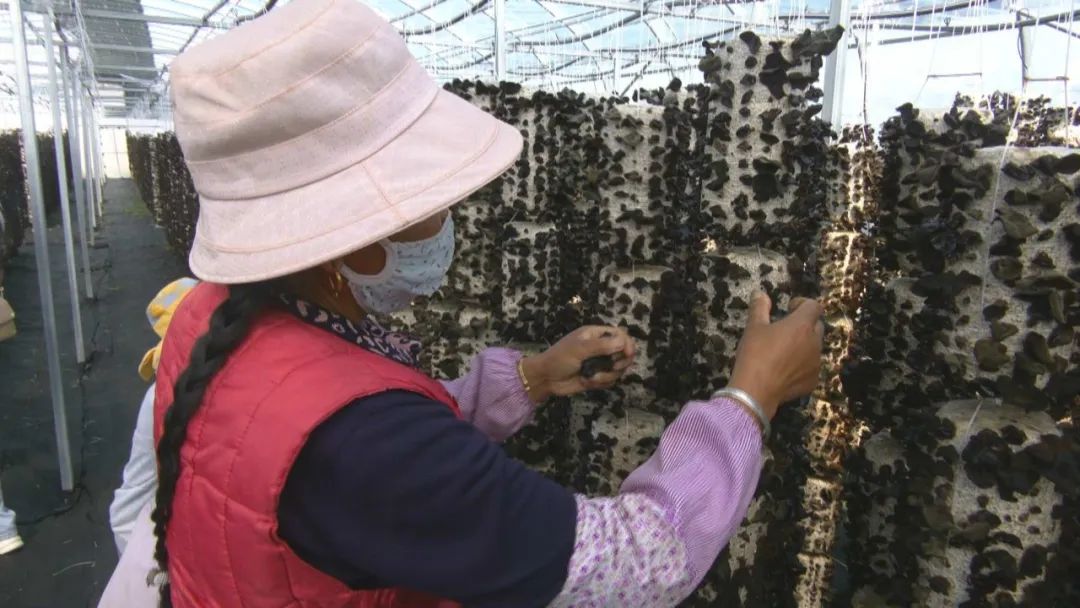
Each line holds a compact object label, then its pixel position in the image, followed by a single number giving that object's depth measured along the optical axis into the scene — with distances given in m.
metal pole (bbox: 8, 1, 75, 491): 3.51
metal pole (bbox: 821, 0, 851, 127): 2.43
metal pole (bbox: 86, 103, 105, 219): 14.24
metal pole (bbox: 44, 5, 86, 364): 5.19
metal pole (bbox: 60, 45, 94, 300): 6.94
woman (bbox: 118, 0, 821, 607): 0.74
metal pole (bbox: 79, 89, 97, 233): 11.28
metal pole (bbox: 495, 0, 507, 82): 5.39
